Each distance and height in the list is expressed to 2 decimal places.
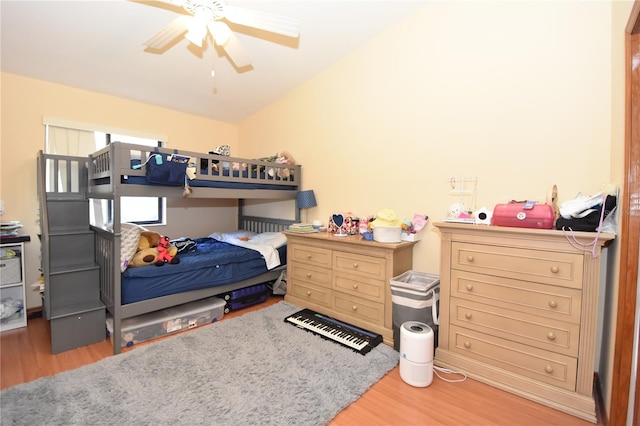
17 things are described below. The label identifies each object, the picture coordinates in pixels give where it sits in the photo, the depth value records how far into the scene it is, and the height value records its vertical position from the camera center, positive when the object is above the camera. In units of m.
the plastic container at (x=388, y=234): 2.67 -0.28
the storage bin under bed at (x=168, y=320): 2.56 -1.14
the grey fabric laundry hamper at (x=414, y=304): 2.32 -0.81
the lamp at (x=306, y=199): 3.73 +0.04
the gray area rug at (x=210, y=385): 1.70 -1.25
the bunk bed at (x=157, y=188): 2.41 +0.12
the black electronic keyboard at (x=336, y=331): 2.46 -1.18
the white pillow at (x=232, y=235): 4.00 -0.49
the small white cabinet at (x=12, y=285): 2.76 -0.85
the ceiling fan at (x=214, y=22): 1.79 +1.16
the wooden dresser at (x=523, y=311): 1.72 -0.70
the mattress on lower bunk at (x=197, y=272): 2.56 -0.72
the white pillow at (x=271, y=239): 3.64 -0.49
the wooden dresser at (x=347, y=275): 2.62 -0.73
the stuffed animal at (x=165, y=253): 2.79 -0.53
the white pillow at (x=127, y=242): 2.53 -0.39
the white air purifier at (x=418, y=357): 1.99 -1.06
